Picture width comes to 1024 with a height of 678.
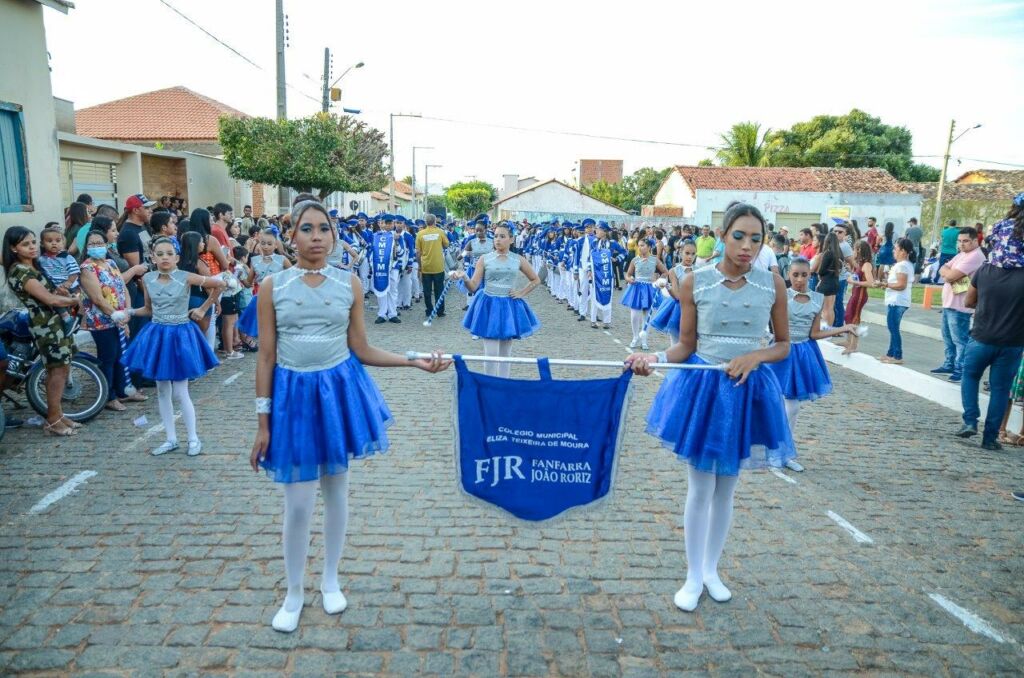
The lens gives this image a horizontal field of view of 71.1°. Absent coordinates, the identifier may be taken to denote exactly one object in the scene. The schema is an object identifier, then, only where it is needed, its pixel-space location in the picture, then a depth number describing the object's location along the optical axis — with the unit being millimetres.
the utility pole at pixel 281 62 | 19578
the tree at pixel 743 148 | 53219
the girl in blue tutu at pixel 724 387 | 3734
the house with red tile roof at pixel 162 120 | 36312
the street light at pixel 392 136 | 43344
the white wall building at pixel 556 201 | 71562
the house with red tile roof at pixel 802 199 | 43531
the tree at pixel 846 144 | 56844
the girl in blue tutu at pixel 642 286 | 12359
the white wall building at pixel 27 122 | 10547
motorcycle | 6969
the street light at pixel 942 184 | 36188
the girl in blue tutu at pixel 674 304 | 7691
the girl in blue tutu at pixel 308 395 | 3473
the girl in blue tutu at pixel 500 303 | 8289
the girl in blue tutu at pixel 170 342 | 6012
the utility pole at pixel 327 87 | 27625
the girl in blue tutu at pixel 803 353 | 6035
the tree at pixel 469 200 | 107812
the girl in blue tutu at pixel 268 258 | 9406
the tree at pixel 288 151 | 24516
